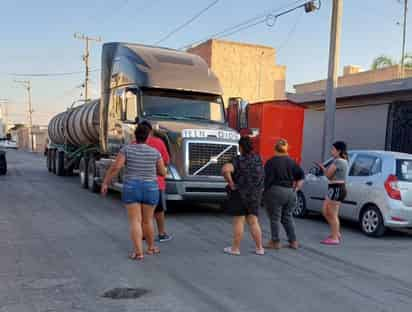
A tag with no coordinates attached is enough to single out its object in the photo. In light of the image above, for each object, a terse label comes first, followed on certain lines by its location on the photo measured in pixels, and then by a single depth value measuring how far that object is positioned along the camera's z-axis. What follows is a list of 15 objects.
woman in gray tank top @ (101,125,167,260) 5.95
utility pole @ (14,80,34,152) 70.50
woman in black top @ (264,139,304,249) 6.79
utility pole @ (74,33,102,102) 44.97
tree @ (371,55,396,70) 33.31
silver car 7.98
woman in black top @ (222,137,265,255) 6.40
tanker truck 9.33
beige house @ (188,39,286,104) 33.28
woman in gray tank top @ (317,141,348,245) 7.40
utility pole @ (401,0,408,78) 31.14
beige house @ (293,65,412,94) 24.27
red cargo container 12.02
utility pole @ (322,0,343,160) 12.35
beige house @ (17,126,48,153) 64.35
